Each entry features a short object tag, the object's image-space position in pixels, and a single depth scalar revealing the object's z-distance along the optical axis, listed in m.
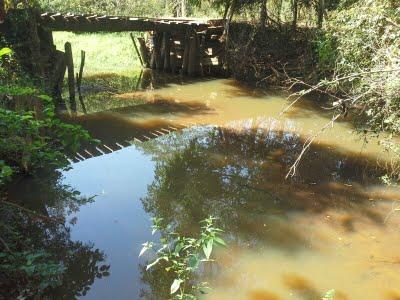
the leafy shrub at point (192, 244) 3.11
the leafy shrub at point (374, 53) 5.94
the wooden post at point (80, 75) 14.31
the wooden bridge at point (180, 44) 16.22
